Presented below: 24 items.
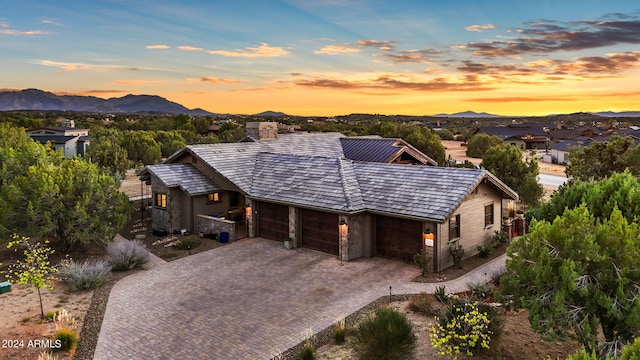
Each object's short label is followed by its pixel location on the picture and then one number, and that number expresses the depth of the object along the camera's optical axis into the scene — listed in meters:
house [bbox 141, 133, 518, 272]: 20.66
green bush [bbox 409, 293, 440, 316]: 15.25
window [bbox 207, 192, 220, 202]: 27.62
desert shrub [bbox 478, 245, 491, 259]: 21.56
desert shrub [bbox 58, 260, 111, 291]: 17.66
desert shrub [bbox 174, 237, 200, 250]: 23.56
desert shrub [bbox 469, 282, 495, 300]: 16.14
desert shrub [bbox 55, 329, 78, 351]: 12.88
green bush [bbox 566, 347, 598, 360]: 6.55
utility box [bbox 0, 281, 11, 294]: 17.14
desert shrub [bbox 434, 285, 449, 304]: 15.83
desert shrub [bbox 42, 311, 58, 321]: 14.85
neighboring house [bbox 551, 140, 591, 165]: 74.56
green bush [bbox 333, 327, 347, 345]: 13.35
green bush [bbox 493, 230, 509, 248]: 23.14
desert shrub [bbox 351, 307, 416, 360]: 11.27
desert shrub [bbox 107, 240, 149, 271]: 20.02
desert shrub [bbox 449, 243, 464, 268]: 20.19
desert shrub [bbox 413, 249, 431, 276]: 19.03
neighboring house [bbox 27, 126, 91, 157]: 65.25
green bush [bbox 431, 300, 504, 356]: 11.59
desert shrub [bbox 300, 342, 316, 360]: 12.12
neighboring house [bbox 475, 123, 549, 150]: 107.25
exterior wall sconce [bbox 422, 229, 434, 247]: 19.47
